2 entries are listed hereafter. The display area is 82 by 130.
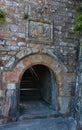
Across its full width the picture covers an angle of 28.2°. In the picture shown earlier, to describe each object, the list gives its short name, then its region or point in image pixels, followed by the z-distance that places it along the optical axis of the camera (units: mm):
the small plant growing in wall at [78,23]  4073
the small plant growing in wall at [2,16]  3665
